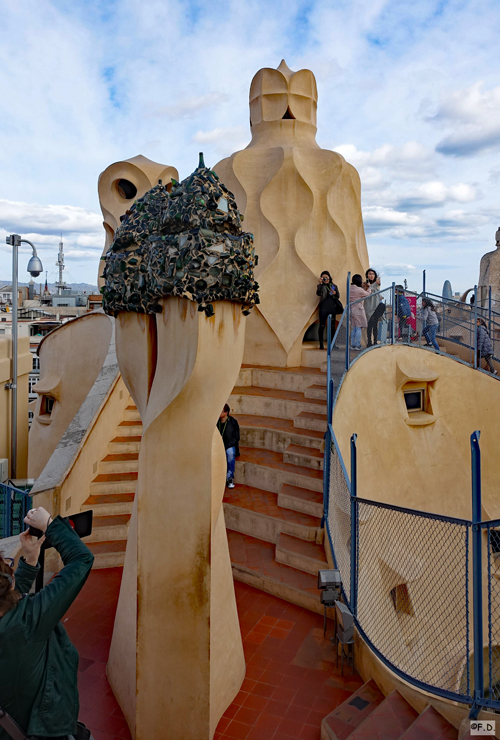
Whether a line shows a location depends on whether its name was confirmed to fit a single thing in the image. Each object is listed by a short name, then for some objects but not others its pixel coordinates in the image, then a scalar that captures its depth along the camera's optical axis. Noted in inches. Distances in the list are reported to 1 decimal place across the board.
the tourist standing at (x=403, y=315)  349.4
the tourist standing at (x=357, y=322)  317.4
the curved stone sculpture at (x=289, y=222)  417.7
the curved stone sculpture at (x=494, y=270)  748.6
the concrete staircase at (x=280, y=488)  233.8
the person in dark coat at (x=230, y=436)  266.7
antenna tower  2502.8
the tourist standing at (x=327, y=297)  386.0
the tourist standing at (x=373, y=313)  326.6
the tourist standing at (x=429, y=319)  401.1
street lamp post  377.4
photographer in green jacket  79.6
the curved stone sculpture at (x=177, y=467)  146.6
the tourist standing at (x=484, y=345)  396.5
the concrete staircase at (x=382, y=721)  129.7
